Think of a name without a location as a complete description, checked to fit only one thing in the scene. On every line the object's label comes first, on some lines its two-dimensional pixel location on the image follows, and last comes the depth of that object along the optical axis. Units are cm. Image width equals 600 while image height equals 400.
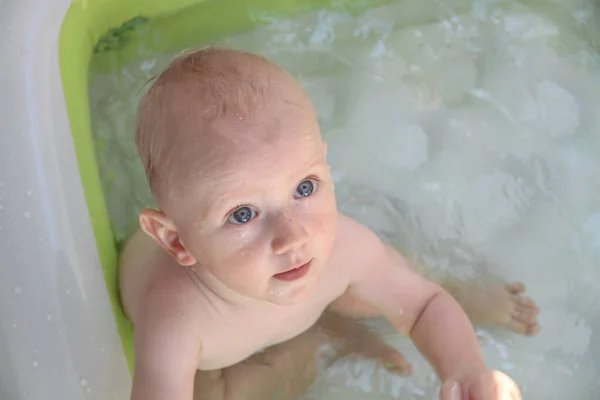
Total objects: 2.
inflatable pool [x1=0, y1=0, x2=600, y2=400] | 100
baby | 88
